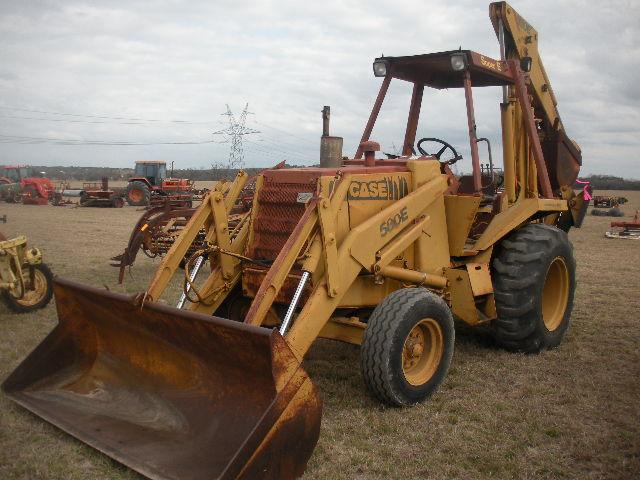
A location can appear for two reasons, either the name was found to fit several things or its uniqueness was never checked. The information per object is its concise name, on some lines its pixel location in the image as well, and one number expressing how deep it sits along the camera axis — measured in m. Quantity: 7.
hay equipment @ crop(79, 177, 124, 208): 29.19
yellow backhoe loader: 3.70
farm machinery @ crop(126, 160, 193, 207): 29.91
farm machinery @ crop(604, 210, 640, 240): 16.78
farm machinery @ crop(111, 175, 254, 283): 9.30
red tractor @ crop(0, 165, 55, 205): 30.98
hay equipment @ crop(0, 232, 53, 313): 6.90
